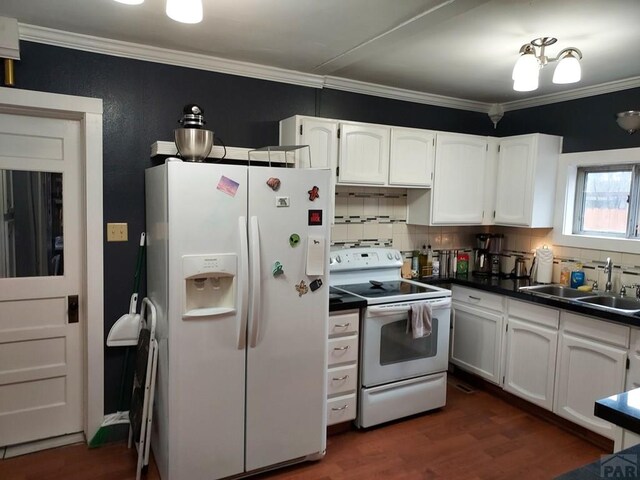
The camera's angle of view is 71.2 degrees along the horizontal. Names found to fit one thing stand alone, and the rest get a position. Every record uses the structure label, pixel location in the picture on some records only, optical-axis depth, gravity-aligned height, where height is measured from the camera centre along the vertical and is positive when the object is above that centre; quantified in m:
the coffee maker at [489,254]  3.95 -0.34
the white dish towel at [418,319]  2.94 -0.69
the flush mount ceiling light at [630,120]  2.86 +0.65
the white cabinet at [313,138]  2.90 +0.48
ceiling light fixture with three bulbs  2.20 +0.74
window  3.18 +0.14
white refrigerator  2.15 -0.54
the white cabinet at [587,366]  2.62 -0.90
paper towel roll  3.53 -0.38
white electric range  2.87 -0.90
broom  2.68 -1.23
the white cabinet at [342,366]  2.76 -0.97
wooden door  2.50 -0.43
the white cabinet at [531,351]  2.98 -0.93
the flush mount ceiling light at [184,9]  1.63 +0.72
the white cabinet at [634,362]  2.52 -0.81
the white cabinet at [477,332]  3.35 -0.91
